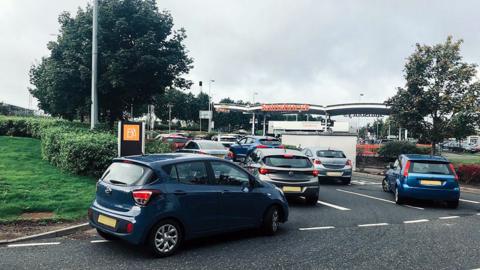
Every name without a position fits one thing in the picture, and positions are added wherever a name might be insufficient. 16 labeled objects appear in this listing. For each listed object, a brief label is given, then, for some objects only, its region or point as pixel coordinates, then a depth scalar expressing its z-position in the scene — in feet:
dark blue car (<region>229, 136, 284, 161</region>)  81.76
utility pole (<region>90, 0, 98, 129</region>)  54.08
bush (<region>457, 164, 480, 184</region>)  54.75
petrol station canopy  164.79
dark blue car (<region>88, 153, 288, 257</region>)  19.06
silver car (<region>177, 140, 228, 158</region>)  59.21
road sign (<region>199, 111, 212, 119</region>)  248.28
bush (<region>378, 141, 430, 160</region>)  81.87
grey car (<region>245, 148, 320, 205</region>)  34.73
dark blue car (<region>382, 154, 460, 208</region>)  37.14
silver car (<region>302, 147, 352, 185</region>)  54.03
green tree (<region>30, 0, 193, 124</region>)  70.69
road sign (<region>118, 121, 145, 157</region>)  38.99
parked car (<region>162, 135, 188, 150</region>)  88.42
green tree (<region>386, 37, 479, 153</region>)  61.36
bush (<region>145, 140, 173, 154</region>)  48.11
